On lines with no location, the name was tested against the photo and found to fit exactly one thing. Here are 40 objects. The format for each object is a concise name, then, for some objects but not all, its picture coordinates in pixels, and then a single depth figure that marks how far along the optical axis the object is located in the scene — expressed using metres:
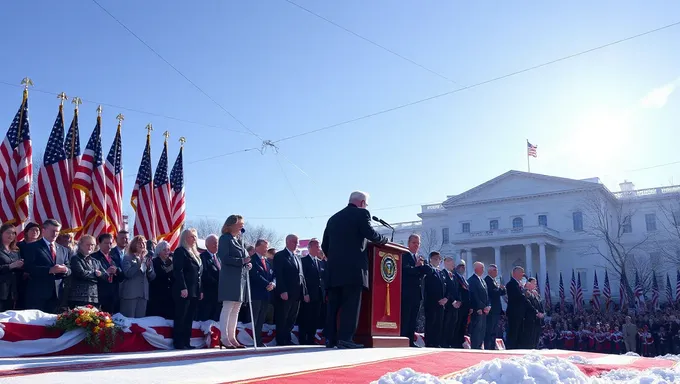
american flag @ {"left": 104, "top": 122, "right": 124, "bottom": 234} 13.05
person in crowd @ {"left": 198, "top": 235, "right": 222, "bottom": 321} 9.16
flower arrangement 7.11
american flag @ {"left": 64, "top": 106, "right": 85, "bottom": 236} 12.24
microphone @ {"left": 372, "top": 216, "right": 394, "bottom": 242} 7.08
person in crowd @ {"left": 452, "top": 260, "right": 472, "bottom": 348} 12.23
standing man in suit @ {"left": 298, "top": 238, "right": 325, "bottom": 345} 10.25
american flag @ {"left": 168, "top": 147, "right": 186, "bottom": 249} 14.88
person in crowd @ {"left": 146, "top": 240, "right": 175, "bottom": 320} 8.95
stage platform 3.96
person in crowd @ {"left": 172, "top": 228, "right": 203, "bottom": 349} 8.41
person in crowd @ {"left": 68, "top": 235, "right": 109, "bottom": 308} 7.85
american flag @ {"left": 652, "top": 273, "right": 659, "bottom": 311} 37.38
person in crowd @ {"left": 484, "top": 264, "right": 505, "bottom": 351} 13.09
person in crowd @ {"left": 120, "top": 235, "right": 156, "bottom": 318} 8.66
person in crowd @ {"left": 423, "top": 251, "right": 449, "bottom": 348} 11.36
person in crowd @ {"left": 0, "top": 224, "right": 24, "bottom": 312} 7.52
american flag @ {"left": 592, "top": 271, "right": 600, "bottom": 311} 37.82
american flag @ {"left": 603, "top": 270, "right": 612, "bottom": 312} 37.45
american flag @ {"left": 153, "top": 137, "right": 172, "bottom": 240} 14.47
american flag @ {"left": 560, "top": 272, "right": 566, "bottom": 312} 37.68
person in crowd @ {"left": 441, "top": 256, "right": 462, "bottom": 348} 11.79
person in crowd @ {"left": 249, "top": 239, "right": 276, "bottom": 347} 9.23
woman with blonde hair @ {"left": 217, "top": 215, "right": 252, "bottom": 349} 7.93
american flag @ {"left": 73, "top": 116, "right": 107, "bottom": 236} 12.58
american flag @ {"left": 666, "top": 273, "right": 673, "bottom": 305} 38.46
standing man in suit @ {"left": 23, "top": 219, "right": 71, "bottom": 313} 7.77
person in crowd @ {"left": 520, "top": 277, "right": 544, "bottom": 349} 13.20
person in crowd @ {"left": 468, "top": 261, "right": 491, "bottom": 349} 12.45
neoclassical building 56.75
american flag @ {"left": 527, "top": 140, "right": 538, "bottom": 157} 52.64
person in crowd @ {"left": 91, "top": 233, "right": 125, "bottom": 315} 8.39
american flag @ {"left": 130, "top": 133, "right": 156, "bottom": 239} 14.04
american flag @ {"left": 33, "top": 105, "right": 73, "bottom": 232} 11.76
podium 7.35
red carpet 3.88
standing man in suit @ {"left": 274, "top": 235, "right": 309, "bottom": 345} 9.41
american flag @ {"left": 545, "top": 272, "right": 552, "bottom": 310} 38.69
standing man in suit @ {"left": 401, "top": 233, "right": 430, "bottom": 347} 10.44
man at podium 6.96
